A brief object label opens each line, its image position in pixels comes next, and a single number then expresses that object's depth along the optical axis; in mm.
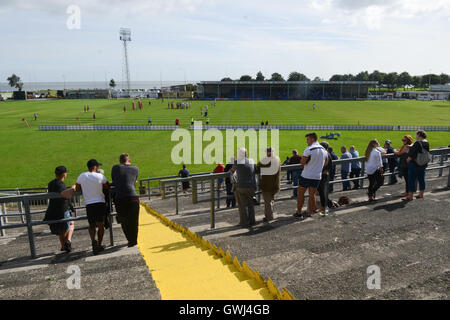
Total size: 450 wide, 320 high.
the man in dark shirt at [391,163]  9695
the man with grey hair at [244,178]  5656
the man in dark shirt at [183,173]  13804
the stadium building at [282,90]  101562
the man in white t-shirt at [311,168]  5875
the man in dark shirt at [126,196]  5023
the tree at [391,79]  168250
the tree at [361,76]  193550
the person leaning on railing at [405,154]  7441
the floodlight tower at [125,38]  121938
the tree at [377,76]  176375
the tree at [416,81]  171625
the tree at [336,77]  186600
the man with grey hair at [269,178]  5883
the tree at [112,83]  178975
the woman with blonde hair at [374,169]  7176
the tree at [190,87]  146625
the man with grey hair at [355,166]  11283
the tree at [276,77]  184075
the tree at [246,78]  177750
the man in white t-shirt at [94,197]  5000
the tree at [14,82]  171112
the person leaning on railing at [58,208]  5254
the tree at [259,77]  179650
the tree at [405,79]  169500
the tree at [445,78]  171625
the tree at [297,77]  190750
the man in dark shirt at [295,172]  8494
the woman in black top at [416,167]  7095
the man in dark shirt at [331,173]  8402
